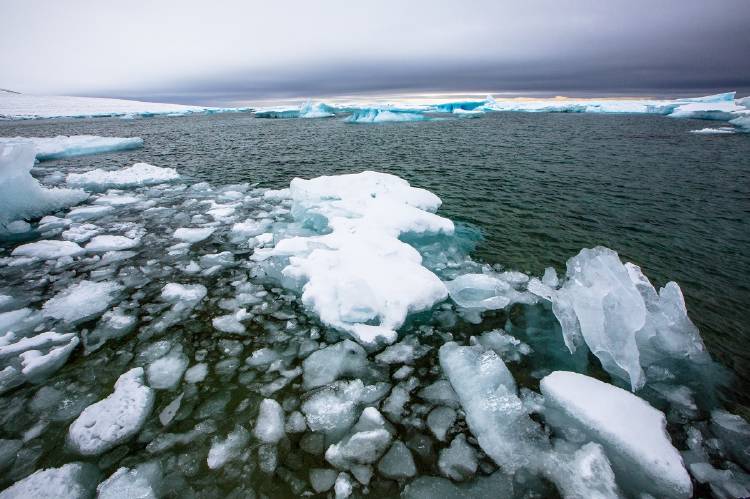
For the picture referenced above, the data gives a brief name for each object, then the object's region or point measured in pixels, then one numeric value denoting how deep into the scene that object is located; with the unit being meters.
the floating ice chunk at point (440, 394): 2.74
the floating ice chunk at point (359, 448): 2.26
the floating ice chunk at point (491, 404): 2.32
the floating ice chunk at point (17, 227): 6.33
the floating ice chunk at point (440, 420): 2.47
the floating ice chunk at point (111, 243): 5.40
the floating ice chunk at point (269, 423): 2.41
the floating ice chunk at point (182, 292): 4.06
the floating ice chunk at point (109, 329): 3.30
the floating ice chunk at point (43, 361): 2.91
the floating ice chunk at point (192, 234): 5.82
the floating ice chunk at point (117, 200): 8.06
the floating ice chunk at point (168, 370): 2.85
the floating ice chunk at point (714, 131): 25.58
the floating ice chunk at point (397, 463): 2.19
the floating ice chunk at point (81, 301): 3.70
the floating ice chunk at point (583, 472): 2.05
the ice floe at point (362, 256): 3.63
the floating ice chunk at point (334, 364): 2.95
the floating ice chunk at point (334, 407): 2.50
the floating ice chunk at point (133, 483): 2.02
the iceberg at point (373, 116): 41.06
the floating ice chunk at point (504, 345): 3.27
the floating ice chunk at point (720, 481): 2.08
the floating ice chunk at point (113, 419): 2.33
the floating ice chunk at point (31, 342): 3.13
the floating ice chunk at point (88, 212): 7.08
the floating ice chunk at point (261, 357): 3.11
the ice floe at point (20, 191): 6.57
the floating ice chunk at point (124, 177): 9.97
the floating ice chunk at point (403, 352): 3.19
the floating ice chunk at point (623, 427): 2.10
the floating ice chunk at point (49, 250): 5.16
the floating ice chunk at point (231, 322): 3.55
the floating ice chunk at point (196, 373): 2.91
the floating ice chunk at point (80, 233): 5.84
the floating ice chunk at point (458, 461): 2.19
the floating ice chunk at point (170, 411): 2.52
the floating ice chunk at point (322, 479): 2.09
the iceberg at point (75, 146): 15.94
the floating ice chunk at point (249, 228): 6.10
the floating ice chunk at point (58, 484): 2.00
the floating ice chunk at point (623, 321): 2.98
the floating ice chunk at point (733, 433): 2.34
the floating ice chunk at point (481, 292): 4.01
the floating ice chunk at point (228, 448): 2.24
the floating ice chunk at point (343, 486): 2.06
